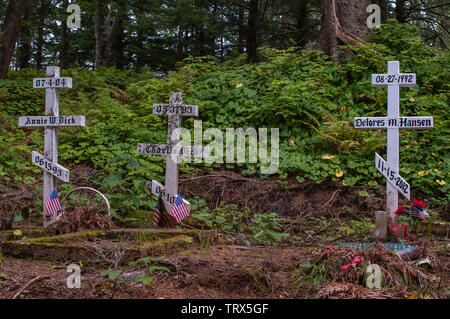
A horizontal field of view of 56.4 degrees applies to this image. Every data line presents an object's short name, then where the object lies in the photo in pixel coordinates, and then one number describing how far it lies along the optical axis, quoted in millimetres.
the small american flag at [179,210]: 6125
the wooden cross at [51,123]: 6543
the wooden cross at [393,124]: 6363
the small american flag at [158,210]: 6253
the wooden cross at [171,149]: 6469
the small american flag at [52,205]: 6289
